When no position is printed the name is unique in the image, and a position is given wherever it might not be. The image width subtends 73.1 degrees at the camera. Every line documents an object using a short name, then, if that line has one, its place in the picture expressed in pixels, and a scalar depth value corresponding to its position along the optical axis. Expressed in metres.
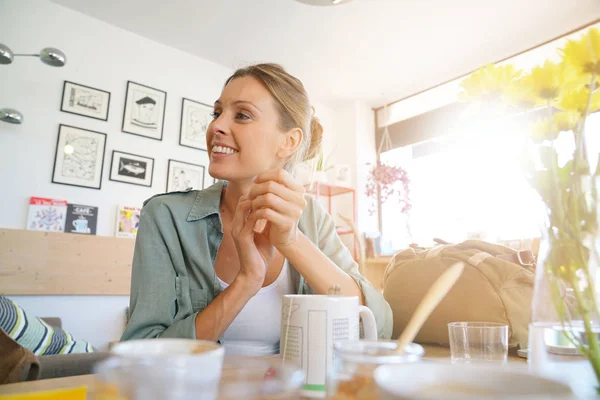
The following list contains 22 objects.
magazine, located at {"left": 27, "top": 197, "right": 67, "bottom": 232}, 2.45
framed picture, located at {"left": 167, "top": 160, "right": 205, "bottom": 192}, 3.09
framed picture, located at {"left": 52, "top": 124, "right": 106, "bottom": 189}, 2.60
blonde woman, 0.82
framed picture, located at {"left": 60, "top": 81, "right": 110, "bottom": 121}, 2.68
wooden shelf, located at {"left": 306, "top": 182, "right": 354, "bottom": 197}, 3.56
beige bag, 0.77
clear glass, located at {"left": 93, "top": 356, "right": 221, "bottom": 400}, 0.25
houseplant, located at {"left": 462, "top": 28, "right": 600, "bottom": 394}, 0.35
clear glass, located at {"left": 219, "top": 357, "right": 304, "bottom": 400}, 0.25
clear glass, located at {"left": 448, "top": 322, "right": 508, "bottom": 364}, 0.65
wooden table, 0.47
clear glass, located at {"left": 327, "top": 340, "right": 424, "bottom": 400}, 0.29
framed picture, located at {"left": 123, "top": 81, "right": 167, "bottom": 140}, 2.93
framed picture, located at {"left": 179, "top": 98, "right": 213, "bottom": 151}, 3.22
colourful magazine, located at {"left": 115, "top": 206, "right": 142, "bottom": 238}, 2.78
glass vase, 0.34
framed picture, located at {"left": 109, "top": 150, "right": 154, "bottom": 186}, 2.82
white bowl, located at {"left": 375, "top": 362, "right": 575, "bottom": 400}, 0.25
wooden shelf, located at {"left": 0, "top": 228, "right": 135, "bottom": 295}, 2.33
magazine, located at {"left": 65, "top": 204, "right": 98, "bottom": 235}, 2.58
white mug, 0.48
